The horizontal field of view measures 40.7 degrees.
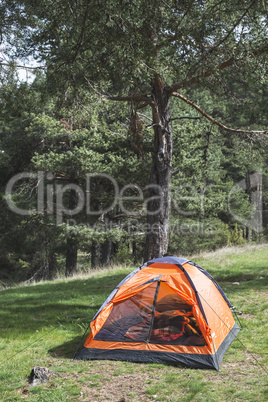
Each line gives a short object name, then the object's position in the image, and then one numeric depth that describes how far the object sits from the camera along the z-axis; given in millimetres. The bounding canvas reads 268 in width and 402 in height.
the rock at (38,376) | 4393
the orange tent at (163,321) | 5059
